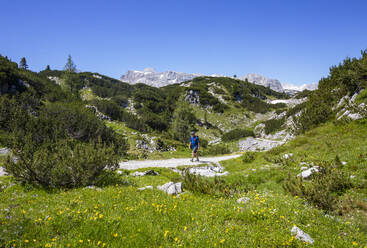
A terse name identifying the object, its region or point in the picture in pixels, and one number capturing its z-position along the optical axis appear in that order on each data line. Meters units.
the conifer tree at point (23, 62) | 107.81
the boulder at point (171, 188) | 8.25
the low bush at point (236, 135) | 61.41
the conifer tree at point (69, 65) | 76.06
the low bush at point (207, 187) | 8.01
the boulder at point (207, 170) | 13.25
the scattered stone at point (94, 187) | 8.23
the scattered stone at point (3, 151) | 18.68
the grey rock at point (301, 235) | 4.34
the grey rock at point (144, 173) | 13.12
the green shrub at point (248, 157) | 17.56
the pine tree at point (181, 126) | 54.09
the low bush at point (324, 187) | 6.13
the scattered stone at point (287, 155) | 13.47
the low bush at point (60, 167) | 8.77
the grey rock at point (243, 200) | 6.59
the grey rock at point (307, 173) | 8.86
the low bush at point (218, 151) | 38.75
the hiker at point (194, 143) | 19.29
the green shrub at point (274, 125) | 60.11
